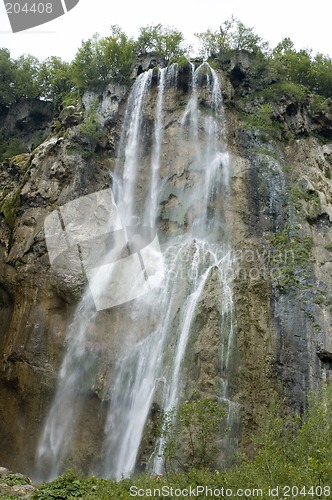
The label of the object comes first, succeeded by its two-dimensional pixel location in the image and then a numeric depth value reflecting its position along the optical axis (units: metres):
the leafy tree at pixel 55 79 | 36.78
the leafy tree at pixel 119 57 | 31.70
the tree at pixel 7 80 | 37.66
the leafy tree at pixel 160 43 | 32.66
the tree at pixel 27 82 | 37.50
